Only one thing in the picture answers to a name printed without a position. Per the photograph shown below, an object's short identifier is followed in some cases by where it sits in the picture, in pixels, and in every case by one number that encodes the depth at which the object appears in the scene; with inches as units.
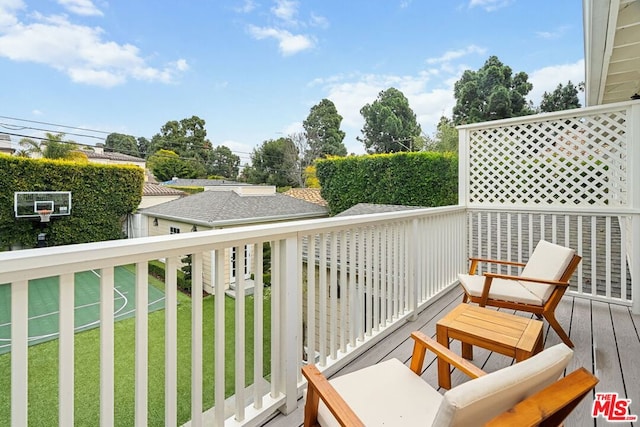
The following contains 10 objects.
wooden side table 66.7
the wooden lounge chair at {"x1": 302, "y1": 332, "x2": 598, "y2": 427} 30.1
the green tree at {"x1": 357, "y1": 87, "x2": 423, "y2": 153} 776.3
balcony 39.4
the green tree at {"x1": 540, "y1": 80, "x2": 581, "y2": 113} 678.5
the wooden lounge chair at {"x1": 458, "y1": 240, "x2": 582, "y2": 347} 92.2
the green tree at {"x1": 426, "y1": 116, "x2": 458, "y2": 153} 536.7
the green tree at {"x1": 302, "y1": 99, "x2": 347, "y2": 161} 819.4
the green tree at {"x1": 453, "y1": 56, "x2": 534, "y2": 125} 657.6
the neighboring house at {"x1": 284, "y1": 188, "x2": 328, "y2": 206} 500.5
